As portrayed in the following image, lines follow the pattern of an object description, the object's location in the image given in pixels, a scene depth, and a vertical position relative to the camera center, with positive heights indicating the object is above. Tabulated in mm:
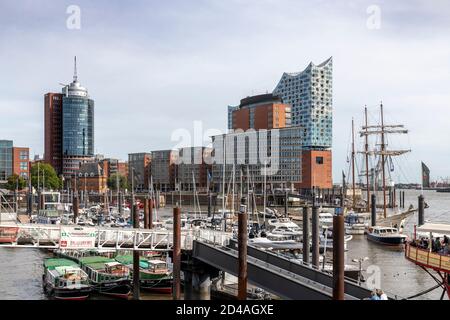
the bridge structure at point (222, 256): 19859 -3707
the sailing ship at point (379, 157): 69812 +2704
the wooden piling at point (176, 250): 24578 -3241
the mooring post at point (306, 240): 29781 -3443
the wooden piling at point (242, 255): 21422 -3029
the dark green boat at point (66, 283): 31984 -6222
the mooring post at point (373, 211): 63962 -4316
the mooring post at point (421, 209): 52375 -3295
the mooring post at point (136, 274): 28156 -4918
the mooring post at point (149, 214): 36512 -2533
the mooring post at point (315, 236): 28203 -3075
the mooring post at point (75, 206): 60525 -3257
